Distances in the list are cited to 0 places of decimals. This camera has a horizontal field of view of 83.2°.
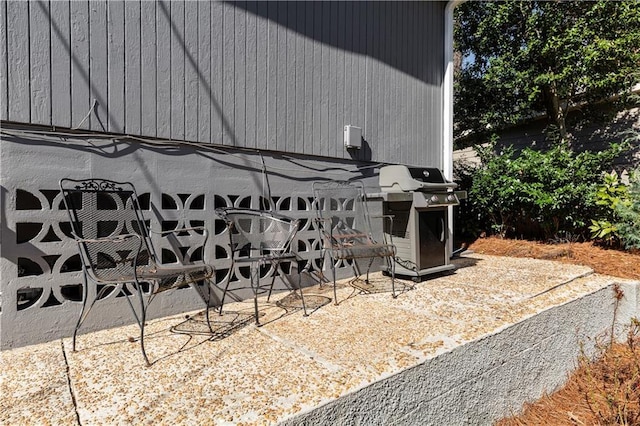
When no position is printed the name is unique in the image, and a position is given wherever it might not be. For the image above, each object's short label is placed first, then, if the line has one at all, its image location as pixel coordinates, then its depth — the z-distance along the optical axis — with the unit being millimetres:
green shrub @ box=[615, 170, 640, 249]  4535
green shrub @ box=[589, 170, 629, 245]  4840
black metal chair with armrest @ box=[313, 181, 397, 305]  3264
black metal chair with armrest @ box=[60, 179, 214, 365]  2109
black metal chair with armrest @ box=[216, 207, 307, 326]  2781
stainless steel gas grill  3703
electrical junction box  4000
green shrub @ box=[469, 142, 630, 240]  5266
